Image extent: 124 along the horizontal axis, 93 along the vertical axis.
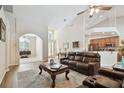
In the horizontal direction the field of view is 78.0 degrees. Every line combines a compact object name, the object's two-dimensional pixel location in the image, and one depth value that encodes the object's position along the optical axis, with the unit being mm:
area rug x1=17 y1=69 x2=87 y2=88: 2168
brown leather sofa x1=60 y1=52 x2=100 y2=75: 2814
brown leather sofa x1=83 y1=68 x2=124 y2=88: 1401
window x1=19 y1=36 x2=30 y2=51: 8222
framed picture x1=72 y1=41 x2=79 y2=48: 6163
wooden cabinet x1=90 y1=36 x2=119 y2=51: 6329
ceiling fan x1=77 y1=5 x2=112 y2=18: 2913
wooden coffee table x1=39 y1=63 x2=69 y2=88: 2198
